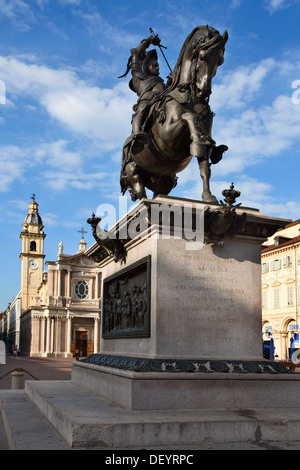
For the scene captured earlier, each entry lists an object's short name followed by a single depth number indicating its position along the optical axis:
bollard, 12.44
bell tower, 98.38
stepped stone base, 5.20
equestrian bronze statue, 7.60
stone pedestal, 6.42
